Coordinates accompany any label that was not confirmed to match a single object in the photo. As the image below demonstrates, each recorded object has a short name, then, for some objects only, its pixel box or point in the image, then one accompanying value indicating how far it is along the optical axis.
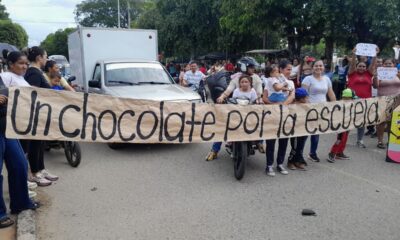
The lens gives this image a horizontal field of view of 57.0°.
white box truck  7.45
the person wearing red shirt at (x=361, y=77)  7.02
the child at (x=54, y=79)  6.04
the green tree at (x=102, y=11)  73.94
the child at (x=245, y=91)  5.78
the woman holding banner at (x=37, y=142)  5.05
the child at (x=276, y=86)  5.71
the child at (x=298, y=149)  5.89
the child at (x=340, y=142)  6.40
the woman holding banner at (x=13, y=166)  3.81
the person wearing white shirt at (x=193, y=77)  10.96
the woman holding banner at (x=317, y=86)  6.08
